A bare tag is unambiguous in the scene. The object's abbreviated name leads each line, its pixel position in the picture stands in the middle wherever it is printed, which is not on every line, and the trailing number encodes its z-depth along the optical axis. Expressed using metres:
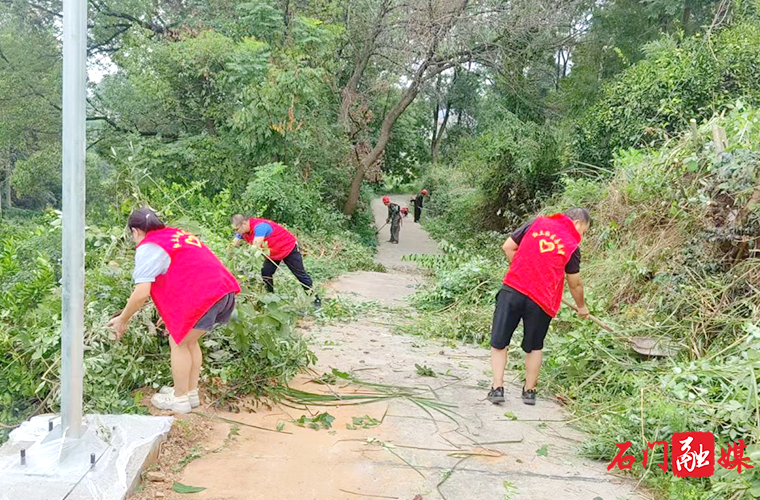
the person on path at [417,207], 25.79
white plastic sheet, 2.72
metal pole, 2.58
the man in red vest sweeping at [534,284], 4.66
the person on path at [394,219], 21.33
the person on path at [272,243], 7.16
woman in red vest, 3.69
